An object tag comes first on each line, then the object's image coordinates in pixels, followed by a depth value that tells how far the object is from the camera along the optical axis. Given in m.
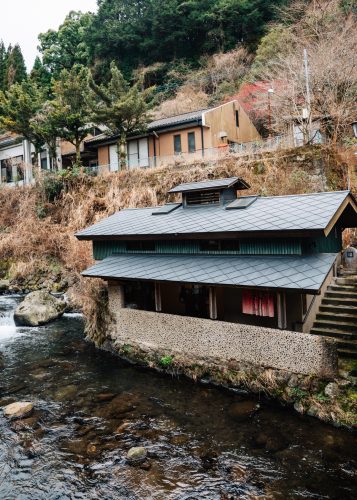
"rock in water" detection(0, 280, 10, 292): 22.44
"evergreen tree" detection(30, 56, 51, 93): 44.49
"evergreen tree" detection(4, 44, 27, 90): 44.25
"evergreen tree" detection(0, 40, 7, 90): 45.43
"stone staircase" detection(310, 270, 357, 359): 10.02
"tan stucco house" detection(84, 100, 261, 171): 28.00
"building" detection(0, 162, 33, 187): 33.16
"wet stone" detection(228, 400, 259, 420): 9.03
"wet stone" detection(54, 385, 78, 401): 10.41
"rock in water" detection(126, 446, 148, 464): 7.59
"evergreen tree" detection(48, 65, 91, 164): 27.62
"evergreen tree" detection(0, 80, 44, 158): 28.70
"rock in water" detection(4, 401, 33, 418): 9.40
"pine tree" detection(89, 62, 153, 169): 26.36
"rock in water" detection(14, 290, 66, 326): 16.95
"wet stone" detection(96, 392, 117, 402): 10.20
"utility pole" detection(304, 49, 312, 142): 20.36
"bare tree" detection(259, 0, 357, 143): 21.09
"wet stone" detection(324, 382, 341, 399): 8.56
